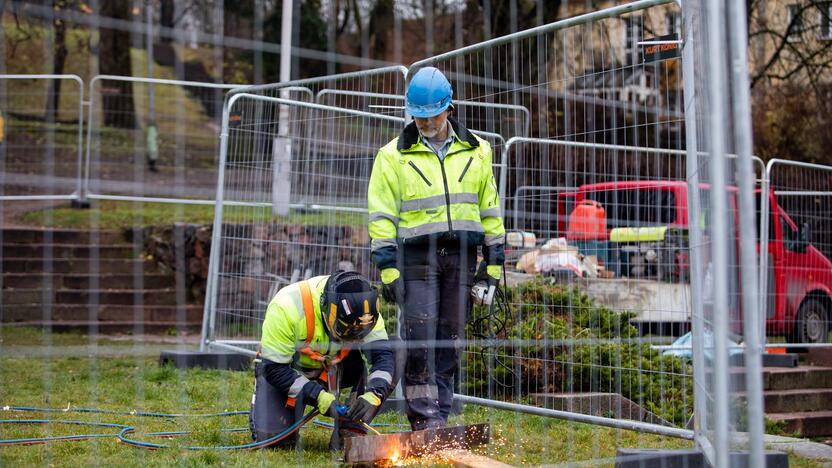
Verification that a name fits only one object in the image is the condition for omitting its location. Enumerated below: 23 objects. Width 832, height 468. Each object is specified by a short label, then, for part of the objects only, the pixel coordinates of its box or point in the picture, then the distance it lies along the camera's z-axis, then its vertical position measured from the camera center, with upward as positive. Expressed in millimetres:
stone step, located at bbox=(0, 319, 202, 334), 11523 -323
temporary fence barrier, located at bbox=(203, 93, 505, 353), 8185 +823
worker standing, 5641 +405
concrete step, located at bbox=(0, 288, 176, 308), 11777 +19
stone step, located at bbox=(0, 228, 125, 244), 12672 +785
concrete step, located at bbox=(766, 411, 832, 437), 8164 -983
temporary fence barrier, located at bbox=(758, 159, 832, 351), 10062 +430
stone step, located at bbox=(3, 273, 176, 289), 12086 +213
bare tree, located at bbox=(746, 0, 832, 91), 17219 +4701
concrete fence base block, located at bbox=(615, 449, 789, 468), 4645 -727
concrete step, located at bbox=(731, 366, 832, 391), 8734 -662
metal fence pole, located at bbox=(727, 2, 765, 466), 3150 +200
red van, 10086 +185
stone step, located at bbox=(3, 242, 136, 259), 12453 +590
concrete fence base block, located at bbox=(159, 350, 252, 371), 8375 -509
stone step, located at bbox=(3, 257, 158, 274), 12281 +403
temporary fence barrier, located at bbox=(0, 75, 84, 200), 12992 +2522
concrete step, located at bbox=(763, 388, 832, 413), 8484 -833
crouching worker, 5148 -289
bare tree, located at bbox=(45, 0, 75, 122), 20548 +5256
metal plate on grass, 4754 -706
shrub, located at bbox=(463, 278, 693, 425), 6488 -366
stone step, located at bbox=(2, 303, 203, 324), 11664 -177
